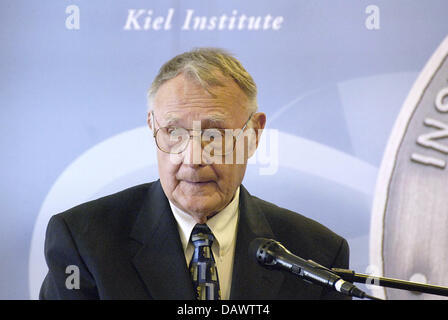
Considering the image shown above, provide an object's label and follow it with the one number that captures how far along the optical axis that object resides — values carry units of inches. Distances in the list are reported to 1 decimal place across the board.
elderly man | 91.0
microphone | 80.7
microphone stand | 82.9
